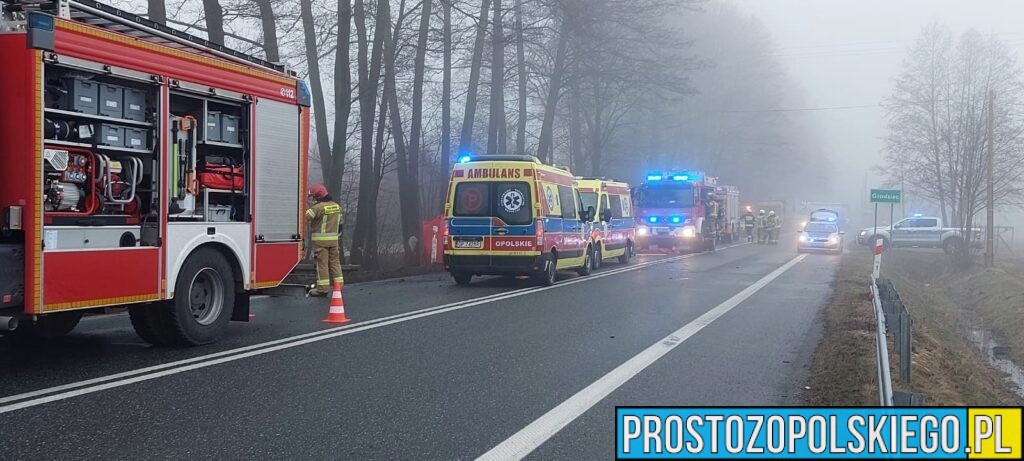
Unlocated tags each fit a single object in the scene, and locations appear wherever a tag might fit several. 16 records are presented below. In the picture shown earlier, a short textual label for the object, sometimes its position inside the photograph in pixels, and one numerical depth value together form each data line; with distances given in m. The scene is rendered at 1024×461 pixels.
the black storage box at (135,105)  7.03
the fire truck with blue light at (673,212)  29.67
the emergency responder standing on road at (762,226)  39.56
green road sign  22.42
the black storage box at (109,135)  6.78
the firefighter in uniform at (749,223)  40.22
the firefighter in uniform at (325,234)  11.60
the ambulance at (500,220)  14.68
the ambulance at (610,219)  19.53
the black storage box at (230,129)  8.17
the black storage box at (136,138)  7.05
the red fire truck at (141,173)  6.12
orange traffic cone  9.72
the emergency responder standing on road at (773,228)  39.22
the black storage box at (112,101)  6.80
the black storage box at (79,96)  6.50
